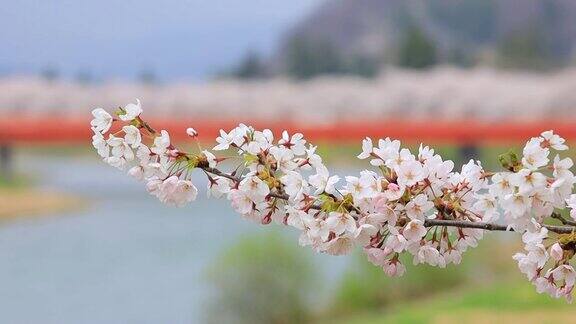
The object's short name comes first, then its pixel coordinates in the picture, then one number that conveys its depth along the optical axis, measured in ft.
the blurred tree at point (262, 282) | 44.40
